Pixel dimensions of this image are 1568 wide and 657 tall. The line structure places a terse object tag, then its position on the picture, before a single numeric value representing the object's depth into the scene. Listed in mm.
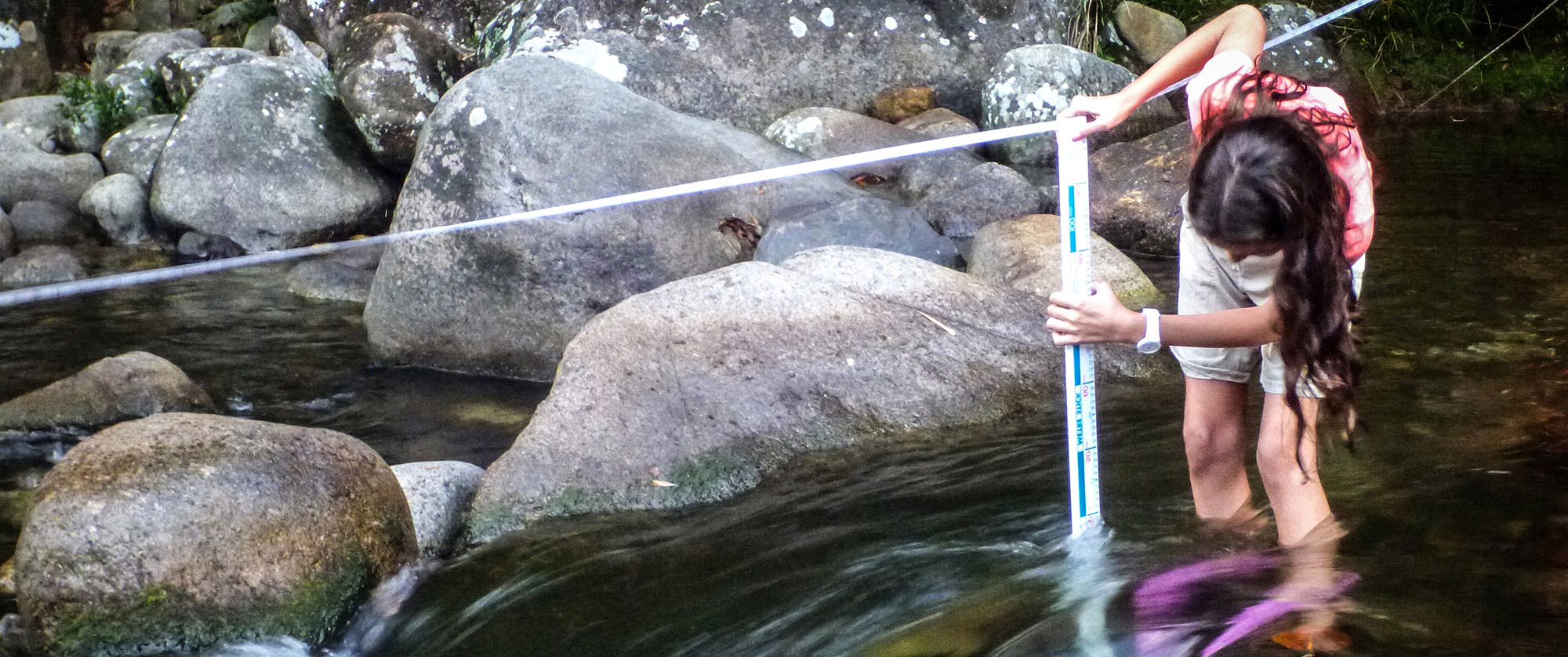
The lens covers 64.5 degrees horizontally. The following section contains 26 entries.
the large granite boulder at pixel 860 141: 7258
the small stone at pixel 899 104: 8227
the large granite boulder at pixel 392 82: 7945
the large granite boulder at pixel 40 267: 7285
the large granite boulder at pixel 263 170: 7926
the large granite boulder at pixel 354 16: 9672
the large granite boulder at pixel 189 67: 9531
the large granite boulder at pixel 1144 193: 6930
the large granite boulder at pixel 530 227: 5355
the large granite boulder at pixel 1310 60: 10875
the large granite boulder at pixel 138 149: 8961
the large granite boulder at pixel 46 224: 8414
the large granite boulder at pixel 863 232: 5648
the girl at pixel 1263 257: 2322
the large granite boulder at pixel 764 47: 7789
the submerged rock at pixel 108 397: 4867
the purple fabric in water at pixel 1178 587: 2670
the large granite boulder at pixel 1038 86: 7918
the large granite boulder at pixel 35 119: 10078
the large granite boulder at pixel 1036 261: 5523
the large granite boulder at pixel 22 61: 11555
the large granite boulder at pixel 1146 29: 10828
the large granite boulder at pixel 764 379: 3807
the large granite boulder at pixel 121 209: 8359
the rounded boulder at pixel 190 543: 3014
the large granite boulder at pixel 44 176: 8898
